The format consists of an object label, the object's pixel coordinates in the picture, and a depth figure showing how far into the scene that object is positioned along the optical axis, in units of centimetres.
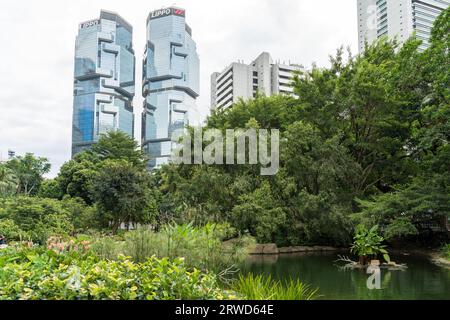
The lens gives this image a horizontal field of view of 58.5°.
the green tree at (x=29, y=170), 3147
